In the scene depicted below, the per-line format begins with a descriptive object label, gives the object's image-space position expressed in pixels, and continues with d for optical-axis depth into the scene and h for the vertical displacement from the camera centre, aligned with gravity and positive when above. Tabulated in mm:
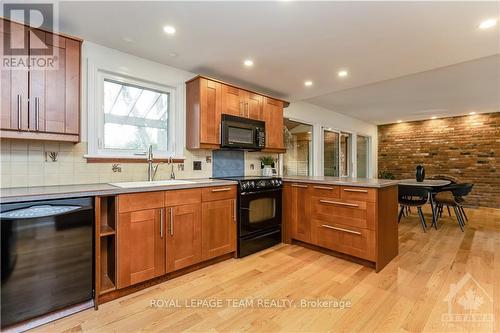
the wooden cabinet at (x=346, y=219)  2543 -621
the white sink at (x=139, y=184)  2248 -175
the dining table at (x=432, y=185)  4107 -319
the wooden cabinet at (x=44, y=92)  1783 +579
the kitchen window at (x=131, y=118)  2492 +541
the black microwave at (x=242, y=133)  3047 +443
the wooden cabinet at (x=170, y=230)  2012 -610
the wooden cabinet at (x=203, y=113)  2871 +641
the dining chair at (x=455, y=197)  4160 -557
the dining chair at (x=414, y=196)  3938 -496
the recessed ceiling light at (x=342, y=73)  3213 +1256
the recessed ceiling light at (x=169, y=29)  2168 +1239
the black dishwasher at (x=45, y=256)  1531 -620
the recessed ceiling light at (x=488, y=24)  2064 +1233
